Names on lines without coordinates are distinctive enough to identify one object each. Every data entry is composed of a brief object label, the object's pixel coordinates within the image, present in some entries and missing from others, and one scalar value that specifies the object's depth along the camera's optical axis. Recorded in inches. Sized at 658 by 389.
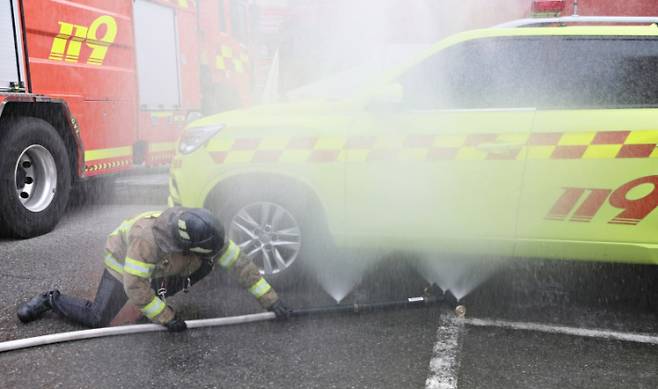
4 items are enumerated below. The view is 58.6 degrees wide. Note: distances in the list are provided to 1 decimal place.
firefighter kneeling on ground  120.2
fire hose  121.3
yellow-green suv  132.4
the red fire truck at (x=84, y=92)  197.9
